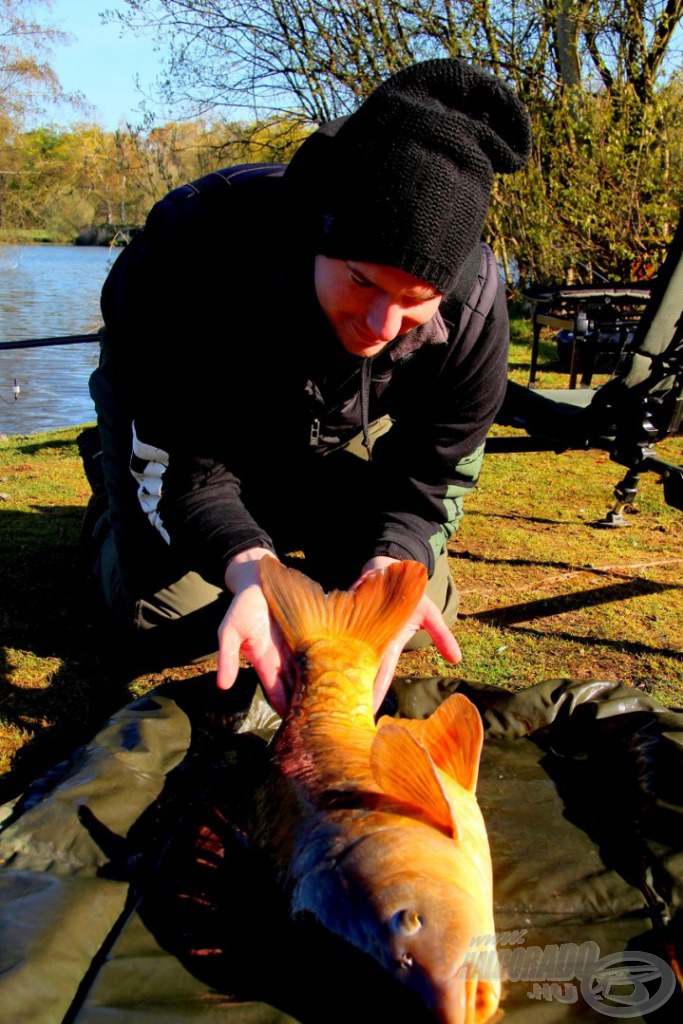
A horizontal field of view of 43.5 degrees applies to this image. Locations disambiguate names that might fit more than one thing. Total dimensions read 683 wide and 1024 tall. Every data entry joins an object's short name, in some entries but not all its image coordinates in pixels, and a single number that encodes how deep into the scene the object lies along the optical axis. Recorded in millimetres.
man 1714
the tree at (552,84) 8969
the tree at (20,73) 11594
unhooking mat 1442
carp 1211
